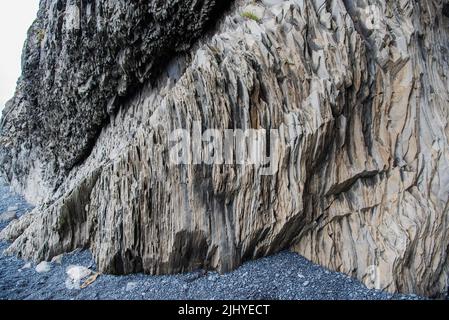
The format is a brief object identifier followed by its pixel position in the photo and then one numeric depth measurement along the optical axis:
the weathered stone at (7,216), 15.55
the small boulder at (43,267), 9.26
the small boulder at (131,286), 7.61
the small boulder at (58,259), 9.59
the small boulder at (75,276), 8.11
